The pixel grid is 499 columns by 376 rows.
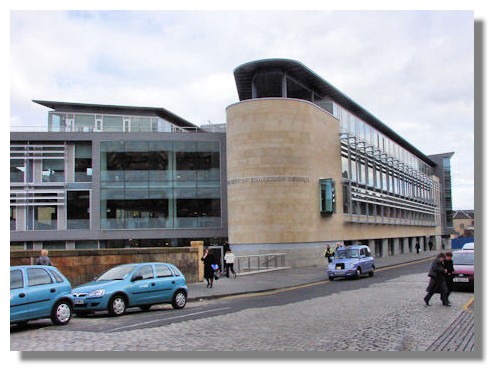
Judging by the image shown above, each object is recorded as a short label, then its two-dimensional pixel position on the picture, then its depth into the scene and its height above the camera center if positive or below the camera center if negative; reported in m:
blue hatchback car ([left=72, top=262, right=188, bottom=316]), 14.32 -2.20
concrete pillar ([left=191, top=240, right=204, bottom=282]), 24.78 -2.20
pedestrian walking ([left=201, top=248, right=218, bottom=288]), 21.91 -2.36
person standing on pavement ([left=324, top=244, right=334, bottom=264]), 34.14 -2.84
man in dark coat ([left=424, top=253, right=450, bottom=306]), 14.53 -1.98
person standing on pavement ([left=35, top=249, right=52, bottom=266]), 16.31 -1.48
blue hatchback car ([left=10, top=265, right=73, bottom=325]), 11.53 -1.87
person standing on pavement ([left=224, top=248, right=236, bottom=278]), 28.00 -2.56
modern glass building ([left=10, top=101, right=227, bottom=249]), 40.47 +1.89
